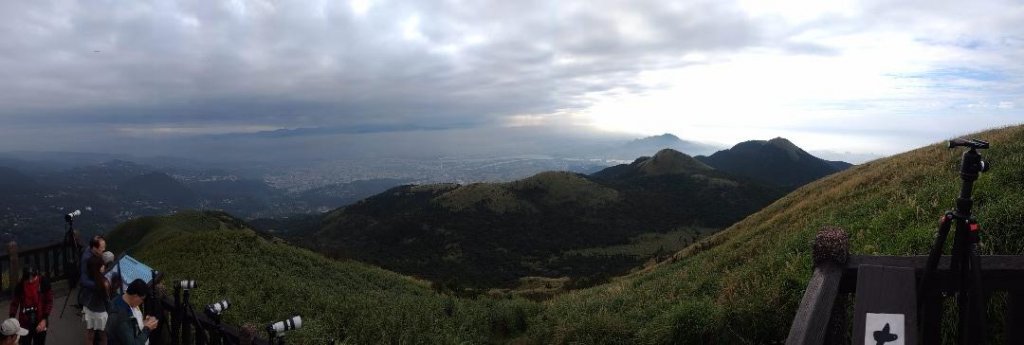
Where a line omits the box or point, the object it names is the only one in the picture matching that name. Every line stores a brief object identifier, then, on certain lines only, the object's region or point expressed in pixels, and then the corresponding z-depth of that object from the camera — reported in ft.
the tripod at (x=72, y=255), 45.09
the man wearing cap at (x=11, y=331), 20.97
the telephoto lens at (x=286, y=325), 18.38
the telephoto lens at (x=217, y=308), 21.88
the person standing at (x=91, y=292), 27.96
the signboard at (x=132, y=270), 31.07
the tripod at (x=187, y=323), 23.06
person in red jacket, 29.66
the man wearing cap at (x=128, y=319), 23.44
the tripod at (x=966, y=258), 8.79
